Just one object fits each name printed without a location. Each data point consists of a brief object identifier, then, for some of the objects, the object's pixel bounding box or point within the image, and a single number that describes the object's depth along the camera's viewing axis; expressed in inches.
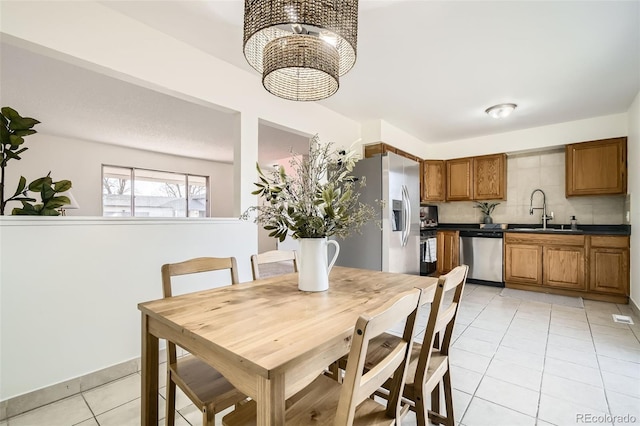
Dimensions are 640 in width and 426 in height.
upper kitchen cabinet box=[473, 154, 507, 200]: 183.8
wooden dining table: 28.3
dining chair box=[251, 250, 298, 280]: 67.6
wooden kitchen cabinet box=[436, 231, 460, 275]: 187.9
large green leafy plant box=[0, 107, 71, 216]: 64.0
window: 233.5
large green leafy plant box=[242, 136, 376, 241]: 53.6
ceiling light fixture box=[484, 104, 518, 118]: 138.8
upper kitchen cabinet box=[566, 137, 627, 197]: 145.4
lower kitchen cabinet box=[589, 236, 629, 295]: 138.0
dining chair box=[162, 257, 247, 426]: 42.4
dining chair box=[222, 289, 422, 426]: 27.3
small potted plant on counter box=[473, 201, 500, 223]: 196.2
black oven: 182.5
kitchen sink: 161.7
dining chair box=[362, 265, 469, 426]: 43.8
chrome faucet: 175.4
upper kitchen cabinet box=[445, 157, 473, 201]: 194.2
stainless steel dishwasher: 173.9
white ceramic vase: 54.3
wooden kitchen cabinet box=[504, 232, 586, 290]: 150.2
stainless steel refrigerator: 130.6
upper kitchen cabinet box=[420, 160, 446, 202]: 197.9
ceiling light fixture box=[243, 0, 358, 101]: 51.1
